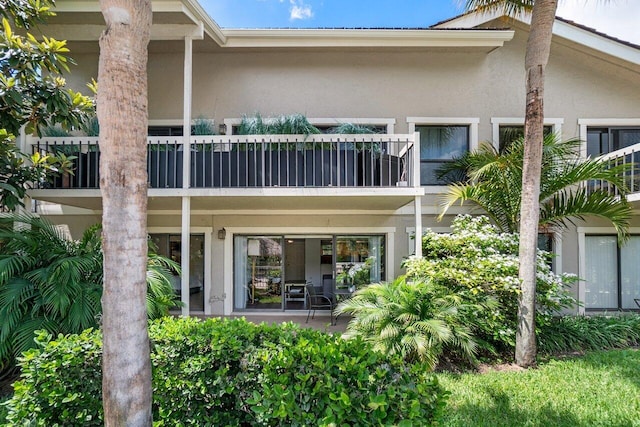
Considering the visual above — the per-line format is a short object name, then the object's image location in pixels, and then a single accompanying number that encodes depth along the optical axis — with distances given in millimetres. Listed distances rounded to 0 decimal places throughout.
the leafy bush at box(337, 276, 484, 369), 4996
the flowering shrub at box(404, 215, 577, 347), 5738
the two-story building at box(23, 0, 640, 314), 8367
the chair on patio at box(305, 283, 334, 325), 8234
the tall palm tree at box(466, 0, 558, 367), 5332
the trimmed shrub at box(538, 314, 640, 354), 6199
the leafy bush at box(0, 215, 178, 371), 4566
